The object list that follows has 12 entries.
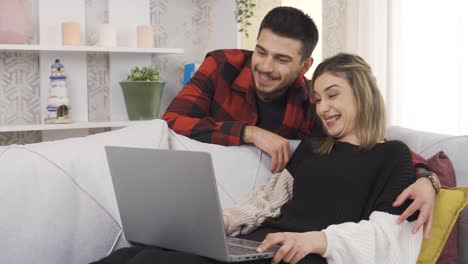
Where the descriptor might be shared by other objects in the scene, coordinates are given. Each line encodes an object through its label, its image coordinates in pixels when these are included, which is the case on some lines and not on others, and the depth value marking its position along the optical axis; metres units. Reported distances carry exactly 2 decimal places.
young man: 2.16
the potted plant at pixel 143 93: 3.12
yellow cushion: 1.60
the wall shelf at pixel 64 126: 2.85
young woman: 1.49
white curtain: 2.89
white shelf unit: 3.00
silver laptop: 1.36
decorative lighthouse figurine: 3.01
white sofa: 1.69
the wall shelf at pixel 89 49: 2.85
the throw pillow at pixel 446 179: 1.67
